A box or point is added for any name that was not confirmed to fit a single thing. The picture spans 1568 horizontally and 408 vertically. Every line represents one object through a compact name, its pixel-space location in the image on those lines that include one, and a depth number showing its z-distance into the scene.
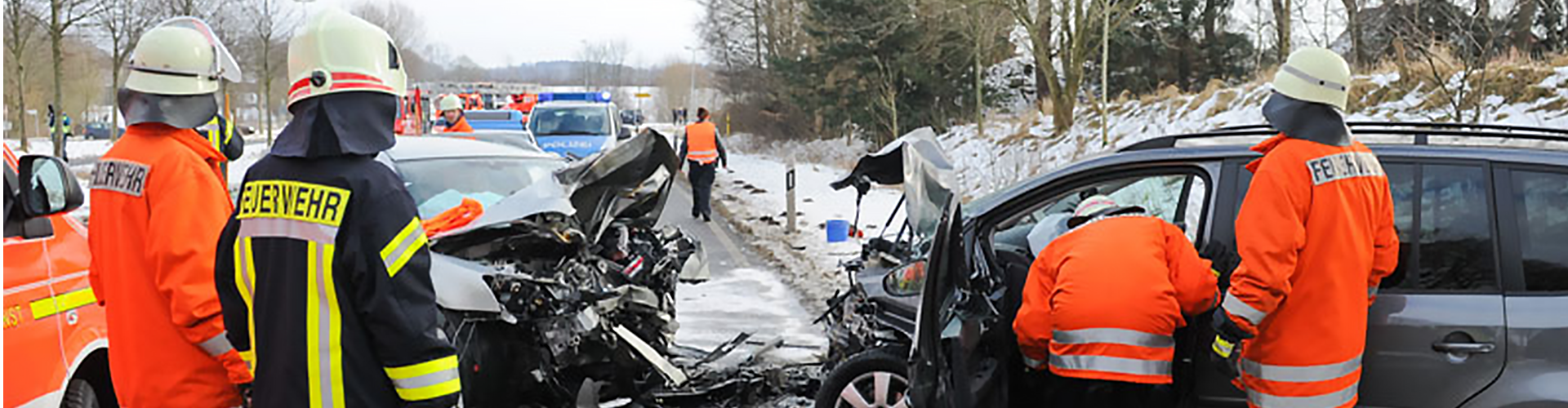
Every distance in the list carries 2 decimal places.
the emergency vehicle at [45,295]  3.71
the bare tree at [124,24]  27.36
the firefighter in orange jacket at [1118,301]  3.46
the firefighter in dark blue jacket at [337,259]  2.50
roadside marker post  13.18
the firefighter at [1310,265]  3.30
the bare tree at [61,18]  22.61
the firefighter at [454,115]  14.83
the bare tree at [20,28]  22.92
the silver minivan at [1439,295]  3.36
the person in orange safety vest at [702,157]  14.72
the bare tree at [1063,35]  21.48
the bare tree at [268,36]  32.25
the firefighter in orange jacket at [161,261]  3.10
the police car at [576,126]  19.31
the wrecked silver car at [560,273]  4.74
